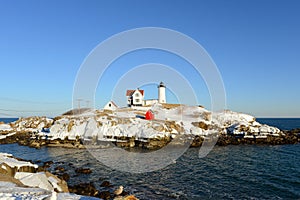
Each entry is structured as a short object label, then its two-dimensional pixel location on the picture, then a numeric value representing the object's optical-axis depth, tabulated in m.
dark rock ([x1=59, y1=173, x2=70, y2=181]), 24.52
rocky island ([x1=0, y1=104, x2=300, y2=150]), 46.59
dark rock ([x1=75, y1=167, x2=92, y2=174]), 26.88
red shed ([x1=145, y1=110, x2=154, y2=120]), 60.25
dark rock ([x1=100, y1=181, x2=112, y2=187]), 22.33
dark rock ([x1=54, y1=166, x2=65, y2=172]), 28.04
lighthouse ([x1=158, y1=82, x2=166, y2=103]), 94.12
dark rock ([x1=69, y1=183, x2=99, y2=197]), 20.18
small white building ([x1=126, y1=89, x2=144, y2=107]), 85.12
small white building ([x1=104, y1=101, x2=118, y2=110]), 81.14
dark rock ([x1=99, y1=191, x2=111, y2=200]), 19.28
